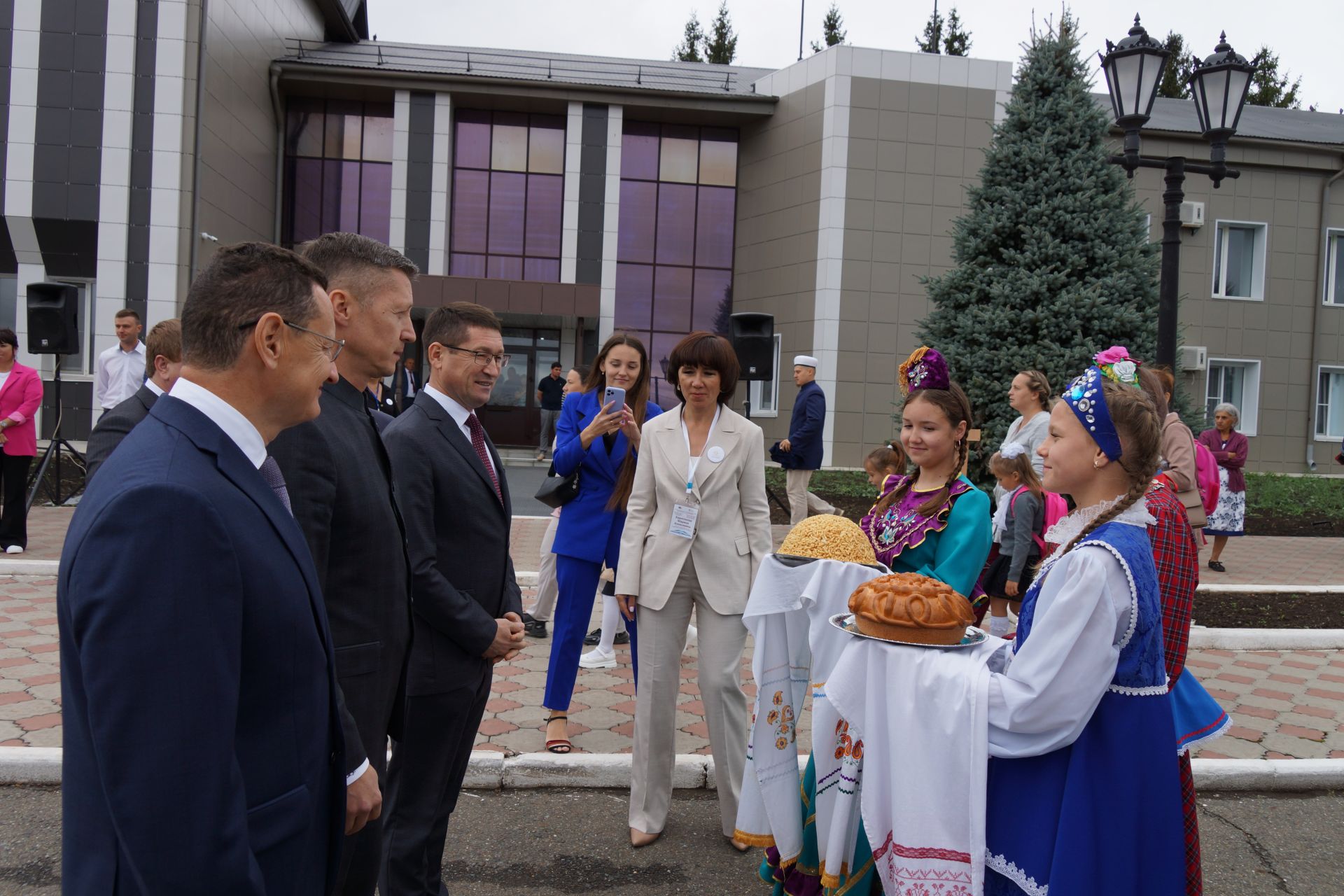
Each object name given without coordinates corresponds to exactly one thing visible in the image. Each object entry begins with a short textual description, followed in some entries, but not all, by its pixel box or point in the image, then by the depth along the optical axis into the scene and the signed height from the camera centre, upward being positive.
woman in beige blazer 4.02 -0.65
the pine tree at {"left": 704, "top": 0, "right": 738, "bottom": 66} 46.25 +18.15
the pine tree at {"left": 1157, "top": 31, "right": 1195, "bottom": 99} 39.72 +15.38
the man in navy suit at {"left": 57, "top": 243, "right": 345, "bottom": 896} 1.36 -0.39
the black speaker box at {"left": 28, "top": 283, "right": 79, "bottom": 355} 12.26 +0.77
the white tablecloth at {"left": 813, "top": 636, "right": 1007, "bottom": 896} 2.33 -0.86
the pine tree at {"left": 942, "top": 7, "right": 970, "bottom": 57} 45.59 +18.59
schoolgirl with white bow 6.93 -0.79
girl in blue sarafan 2.25 -0.76
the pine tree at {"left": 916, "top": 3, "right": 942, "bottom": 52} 45.72 +18.71
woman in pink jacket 9.20 -0.64
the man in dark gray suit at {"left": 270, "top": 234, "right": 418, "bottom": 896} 2.24 -0.32
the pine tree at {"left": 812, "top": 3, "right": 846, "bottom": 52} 45.94 +18.87
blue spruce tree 12.80 +2.41
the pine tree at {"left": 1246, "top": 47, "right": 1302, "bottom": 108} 40.97 +15.28
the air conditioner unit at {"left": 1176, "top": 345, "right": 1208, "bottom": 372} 22.67 +1.82
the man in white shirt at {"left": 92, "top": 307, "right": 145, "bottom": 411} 10.41 +0.07
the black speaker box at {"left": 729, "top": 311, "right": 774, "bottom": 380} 13.72 +1.02
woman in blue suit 4.79 -0.47
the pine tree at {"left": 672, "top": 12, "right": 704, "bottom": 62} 47.53 +18.58
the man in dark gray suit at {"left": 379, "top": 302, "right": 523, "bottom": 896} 2.95 -0.62
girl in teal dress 3.15 -0.33
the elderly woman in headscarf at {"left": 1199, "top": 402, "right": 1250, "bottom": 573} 11.12 -0.49
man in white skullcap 11.87 -0.30
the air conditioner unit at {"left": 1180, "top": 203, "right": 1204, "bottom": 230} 22.66 +5.28
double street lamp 8.46 +3.05
